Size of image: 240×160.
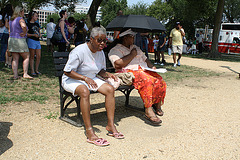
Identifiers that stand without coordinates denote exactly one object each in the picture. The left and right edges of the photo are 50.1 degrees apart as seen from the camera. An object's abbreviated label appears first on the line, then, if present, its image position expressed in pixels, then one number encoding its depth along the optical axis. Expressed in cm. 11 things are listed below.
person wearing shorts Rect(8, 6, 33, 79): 643
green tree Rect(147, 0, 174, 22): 4714
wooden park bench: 402
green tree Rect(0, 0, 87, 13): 2765
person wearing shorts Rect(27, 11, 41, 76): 719
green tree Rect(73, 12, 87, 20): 9578
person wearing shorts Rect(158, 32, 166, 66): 1251
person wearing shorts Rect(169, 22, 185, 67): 1162
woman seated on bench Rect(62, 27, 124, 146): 346
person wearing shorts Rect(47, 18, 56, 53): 1334
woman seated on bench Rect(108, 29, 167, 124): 425
